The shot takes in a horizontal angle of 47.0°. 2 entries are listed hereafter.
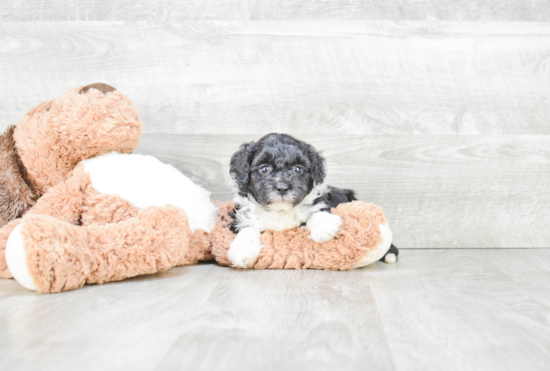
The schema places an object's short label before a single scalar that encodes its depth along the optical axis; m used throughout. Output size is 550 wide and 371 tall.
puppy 0.77
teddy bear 0.74
